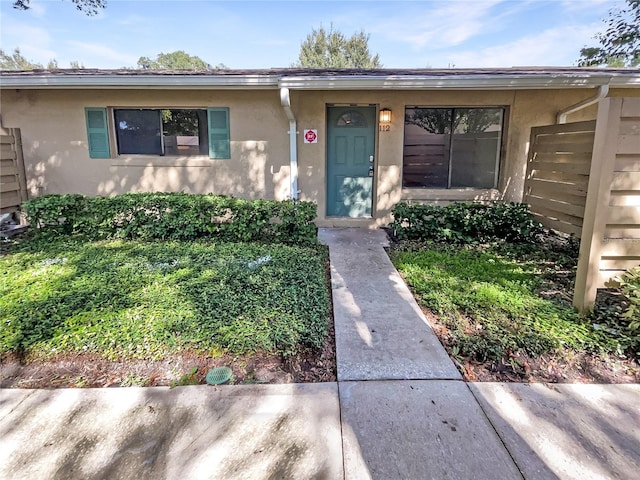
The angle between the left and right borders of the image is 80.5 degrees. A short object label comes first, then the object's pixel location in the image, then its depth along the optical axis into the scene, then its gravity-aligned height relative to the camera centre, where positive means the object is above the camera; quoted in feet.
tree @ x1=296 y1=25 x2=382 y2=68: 100.12 +30.30
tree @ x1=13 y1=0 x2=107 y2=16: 27.66 +11.45
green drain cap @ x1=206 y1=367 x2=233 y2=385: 8.13 -4.56
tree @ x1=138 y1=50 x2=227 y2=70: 137.91 +38.24
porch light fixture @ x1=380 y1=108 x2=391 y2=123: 22.12 +2.89
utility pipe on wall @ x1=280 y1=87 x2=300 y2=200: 21.57 +0.61
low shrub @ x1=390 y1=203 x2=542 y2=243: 19.38 -2.89
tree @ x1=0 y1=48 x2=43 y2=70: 115.34 +30.99
